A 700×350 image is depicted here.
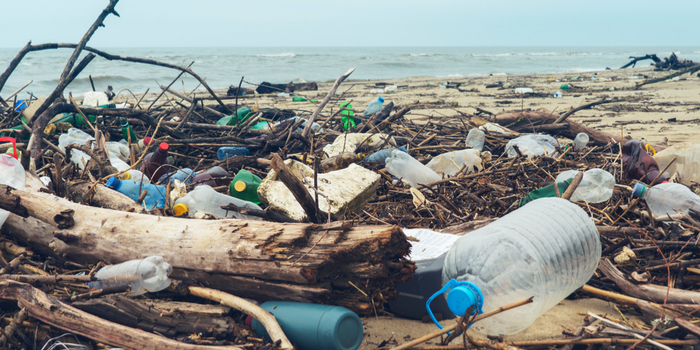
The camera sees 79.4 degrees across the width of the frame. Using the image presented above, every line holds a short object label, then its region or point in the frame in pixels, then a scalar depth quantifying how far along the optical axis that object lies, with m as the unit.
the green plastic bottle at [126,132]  3.72
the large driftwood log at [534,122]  4.11
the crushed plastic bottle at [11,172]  2.05
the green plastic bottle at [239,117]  4.30
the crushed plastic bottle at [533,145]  3.44
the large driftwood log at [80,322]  1.26
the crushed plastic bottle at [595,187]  2.45
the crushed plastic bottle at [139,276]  1.47
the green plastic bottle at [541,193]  2.29
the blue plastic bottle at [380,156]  3.36
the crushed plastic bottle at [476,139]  3.65
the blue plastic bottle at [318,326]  1.27
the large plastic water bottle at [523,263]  1.41
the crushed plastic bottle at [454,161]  3.22
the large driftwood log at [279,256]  1.39
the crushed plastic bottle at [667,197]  2.19
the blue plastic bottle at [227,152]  3.39
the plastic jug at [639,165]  2.75
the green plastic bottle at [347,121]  4.41
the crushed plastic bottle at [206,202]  2.24
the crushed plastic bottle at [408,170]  2.95
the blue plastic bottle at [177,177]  2.80
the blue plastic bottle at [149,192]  2.43
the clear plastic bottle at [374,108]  5.07
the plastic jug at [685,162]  2.85
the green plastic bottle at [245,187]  2.43
